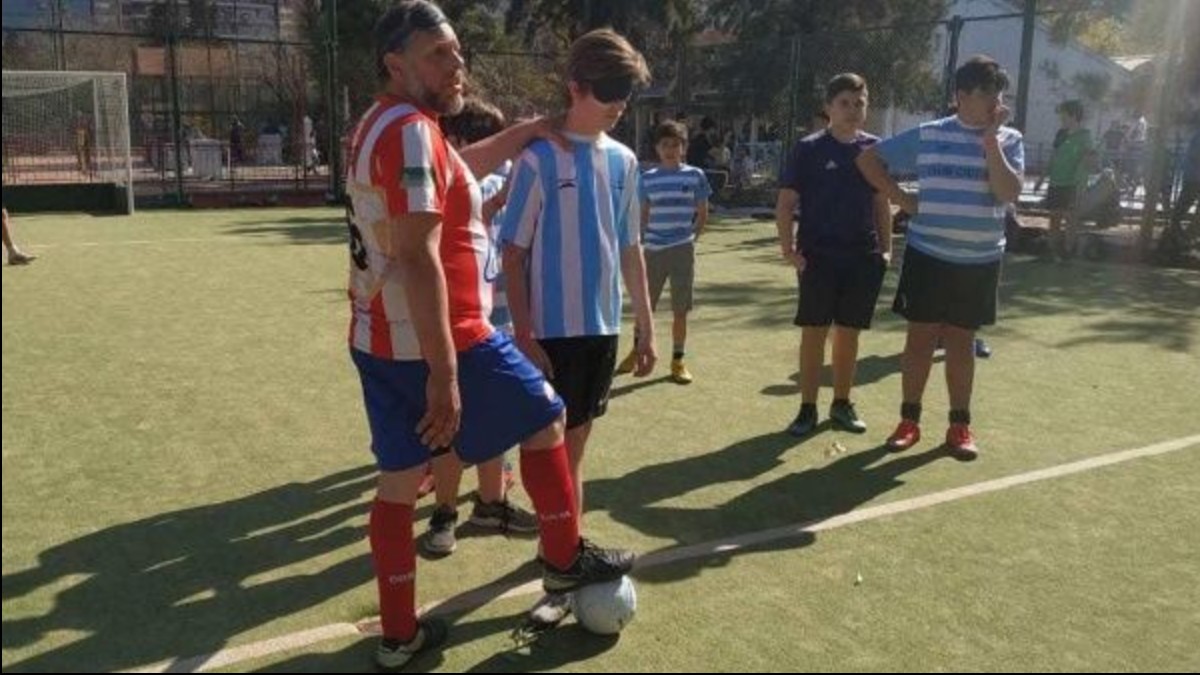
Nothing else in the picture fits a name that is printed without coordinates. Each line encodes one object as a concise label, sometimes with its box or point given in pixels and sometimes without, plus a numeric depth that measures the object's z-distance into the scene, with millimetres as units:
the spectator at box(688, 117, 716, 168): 20922
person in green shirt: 13711
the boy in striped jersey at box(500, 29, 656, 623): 3596
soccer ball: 3516
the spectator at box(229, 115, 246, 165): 25888
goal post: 19406
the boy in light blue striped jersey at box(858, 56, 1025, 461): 5430
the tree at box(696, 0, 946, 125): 20703
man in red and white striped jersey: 2883
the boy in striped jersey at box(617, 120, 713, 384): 7602
